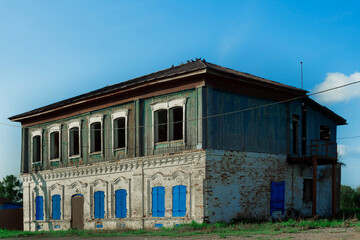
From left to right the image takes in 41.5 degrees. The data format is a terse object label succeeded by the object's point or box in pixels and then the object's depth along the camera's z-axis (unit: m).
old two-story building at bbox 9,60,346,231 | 20.52
